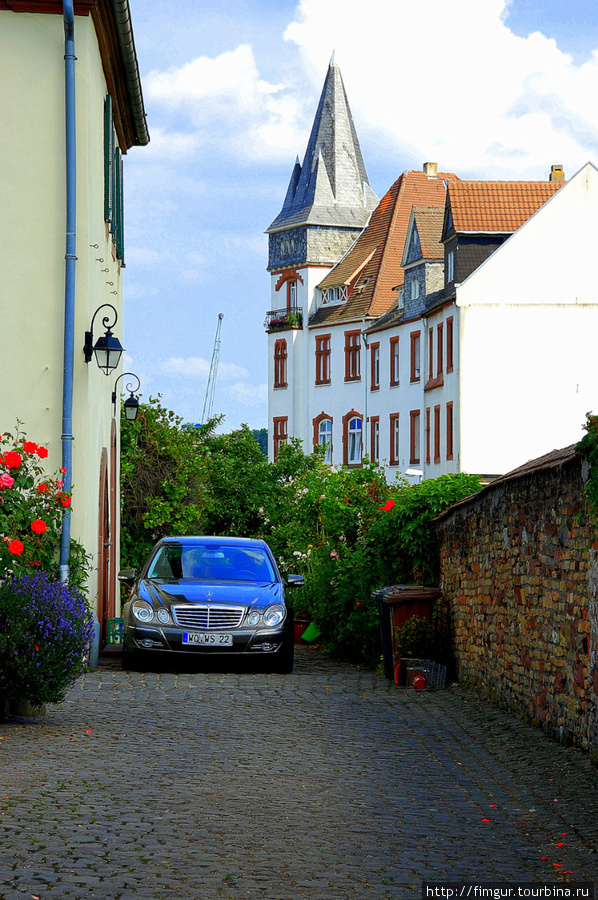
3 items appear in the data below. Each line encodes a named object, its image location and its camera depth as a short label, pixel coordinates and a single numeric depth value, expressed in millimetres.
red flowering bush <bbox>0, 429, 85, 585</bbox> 24590
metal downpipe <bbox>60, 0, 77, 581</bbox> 28005
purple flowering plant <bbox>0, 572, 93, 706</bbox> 18849
